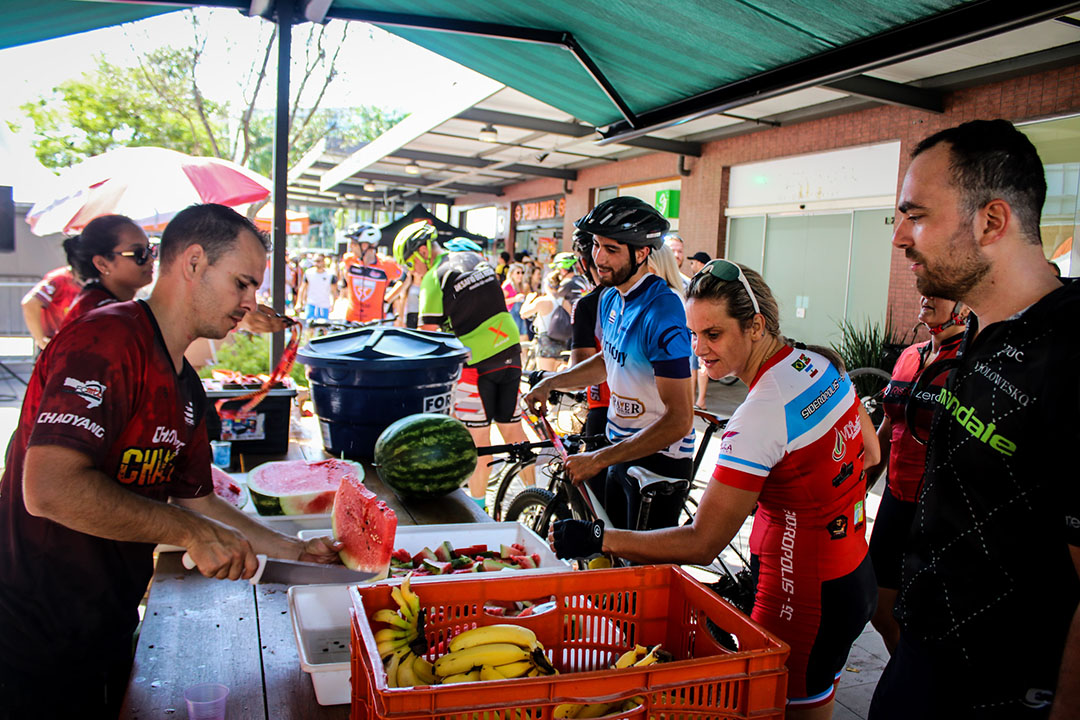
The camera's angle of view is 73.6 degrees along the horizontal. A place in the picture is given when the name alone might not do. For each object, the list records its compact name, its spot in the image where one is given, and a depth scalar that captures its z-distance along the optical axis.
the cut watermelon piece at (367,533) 2.10
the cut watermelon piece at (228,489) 3.07
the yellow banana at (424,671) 1.55
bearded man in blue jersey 3.37
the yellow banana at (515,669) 1.49
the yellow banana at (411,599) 1.58
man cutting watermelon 1.79
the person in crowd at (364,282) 12.42
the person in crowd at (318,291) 15.62
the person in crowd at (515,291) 13.47
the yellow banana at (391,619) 1.57
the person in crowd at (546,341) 10.41
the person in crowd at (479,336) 6.32
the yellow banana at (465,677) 1.51
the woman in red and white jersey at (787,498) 2.20
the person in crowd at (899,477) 3.61
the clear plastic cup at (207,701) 1.68
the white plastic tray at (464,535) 2.56
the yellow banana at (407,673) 1.48
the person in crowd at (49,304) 6.19
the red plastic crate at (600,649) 1.25
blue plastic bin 3.67
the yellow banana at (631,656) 1.63
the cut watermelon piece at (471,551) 2.48
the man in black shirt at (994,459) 1.41
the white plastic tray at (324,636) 1.74
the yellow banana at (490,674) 1.49
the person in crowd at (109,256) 4.28
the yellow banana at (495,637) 1.55
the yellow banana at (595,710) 1.40
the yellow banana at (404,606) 1.59
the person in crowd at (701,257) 9.37
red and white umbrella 8.05
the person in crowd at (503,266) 16.89
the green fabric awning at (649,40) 3.09
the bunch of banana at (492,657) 1.50
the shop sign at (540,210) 21.77
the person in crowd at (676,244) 10.30
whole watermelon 3.23
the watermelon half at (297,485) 2.90
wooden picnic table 1.78
